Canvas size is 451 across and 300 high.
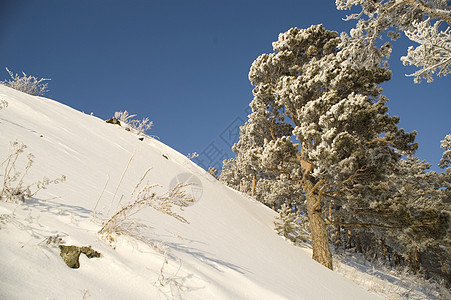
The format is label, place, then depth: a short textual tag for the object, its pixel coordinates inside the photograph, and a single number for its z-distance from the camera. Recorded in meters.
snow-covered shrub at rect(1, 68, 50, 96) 9.24
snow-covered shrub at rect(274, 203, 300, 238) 8.55
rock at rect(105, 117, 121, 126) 10.47
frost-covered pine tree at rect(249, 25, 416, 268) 6.68
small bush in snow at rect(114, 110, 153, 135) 11.14
